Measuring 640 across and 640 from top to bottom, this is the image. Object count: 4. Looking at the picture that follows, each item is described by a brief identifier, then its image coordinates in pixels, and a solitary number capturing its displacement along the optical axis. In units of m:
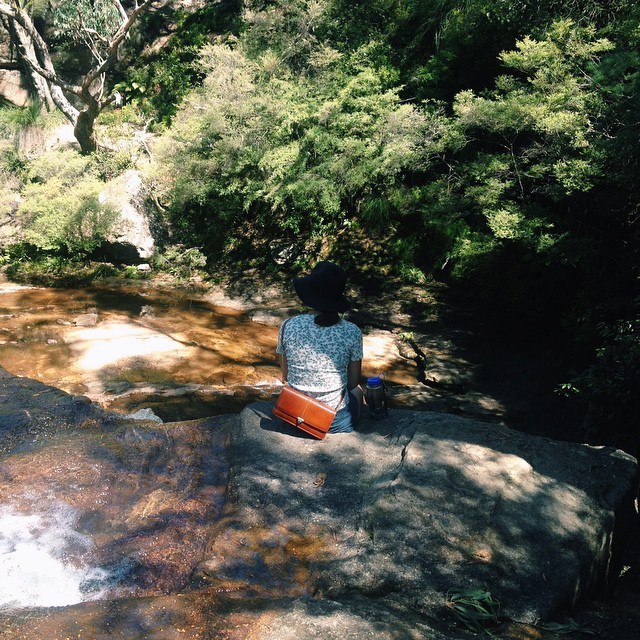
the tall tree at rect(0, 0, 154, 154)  14.57
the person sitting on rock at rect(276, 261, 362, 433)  4.00
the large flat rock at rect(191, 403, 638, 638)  3.08
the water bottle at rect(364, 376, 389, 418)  4.52
